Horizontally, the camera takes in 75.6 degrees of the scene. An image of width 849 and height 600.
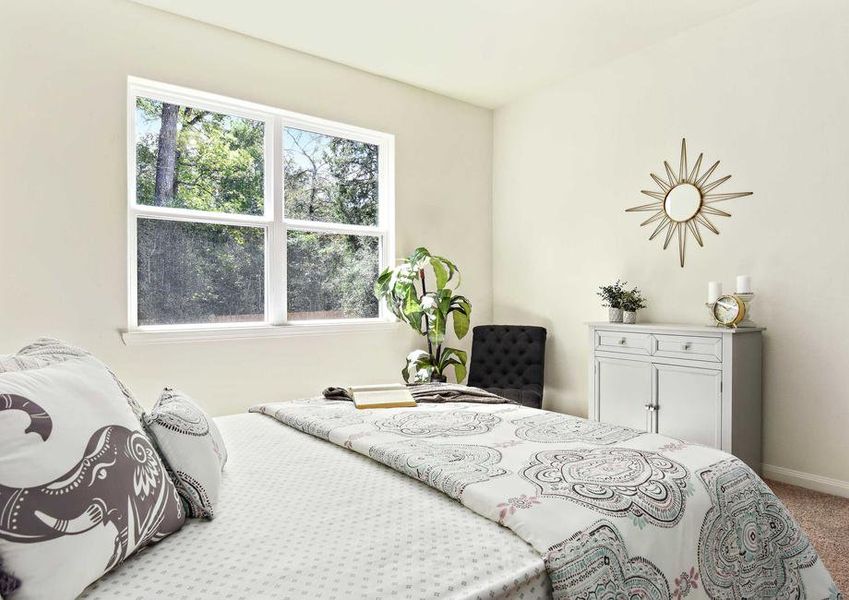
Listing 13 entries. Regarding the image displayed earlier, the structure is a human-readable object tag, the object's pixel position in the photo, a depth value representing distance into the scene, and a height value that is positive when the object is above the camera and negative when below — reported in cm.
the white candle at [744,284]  307 +6
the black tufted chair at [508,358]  411 -51
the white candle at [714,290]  312 +2
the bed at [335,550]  92 -49
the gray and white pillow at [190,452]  120 -38
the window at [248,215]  322 +50
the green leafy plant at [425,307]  392 -11
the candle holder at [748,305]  308 -6
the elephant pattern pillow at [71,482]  82 -33
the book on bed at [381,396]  225 -45
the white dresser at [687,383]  295 -52
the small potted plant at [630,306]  362 -9
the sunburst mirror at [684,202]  340 +58
